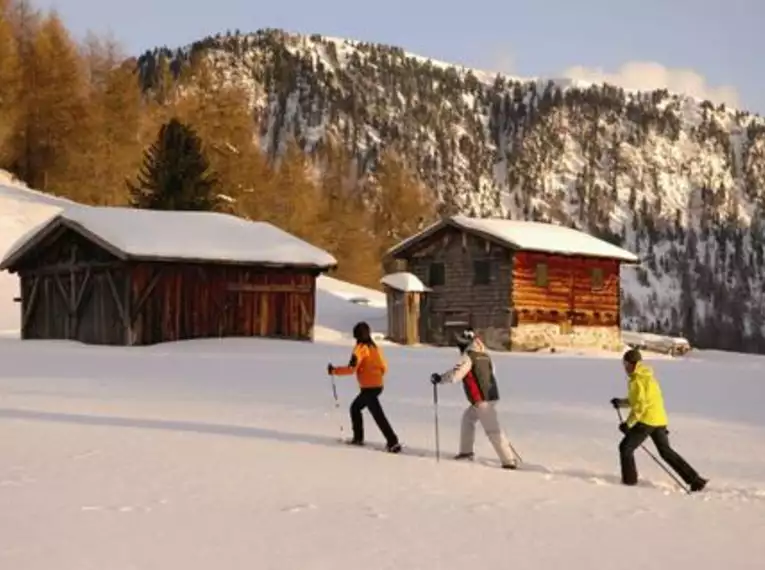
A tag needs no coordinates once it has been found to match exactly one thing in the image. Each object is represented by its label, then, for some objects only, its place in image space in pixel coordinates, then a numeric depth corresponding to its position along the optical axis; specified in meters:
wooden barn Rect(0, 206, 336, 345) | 31.27
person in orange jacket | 12.64
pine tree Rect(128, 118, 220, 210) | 49.53
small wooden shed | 41.88
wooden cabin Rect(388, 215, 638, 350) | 40.81
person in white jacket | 11.60
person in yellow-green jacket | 10.77
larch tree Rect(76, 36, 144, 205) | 62.19
